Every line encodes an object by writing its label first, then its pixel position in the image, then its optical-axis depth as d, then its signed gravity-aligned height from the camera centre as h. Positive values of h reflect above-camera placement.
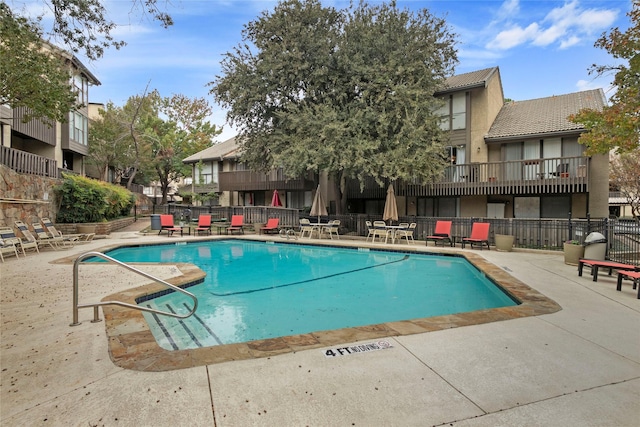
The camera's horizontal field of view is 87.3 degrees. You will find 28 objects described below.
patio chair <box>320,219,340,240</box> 16.73 -1.03
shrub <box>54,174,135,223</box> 15.38 +0.31
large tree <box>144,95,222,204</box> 32.18 +7.74
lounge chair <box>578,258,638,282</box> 6.69 -1.20
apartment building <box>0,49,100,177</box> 13.86 +3.98
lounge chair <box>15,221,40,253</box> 10.97 -0.95
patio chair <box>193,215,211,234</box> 18.31 -0.96
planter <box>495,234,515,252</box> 12.23 -1.29
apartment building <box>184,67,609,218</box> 15.83 +2.13
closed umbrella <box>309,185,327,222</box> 17.36 -0.07
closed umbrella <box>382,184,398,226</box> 16.00 -0.05
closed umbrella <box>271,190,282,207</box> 22.16 +0.40
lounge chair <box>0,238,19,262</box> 9.57 -1.20
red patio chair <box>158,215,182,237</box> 17.42 -0.96
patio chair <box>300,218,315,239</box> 17.31 -1.05
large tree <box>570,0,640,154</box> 7.64 +2.63
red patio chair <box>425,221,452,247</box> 14.16 -1.12
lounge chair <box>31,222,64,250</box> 11.59 -1.13
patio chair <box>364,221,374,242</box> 15.65 -0.98
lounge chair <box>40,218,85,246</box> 12.19 -1.02
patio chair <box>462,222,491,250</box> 12.93 -1.09
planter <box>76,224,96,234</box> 15.53 -1.06
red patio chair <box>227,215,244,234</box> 18.55 -0.92
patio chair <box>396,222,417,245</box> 15.03 -1.10
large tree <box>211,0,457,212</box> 14.72 +5.96
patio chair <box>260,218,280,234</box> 18.41 -1.12
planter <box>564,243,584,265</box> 8.94 -1.23
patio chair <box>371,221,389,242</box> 15.34 -1.08
